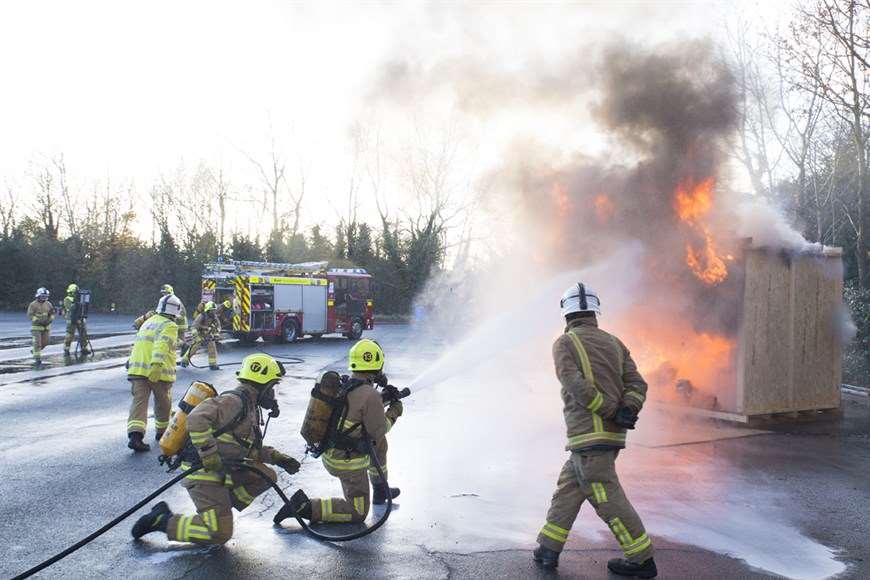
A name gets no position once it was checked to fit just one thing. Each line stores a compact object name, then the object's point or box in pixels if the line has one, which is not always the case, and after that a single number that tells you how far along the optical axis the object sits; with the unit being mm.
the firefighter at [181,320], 9453
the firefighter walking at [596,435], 4195
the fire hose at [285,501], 4078
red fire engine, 21828
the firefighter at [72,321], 15930
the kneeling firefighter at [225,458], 4457
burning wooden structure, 9438
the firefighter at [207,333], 14461
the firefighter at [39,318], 14281
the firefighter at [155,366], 7305
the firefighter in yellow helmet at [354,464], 4930
